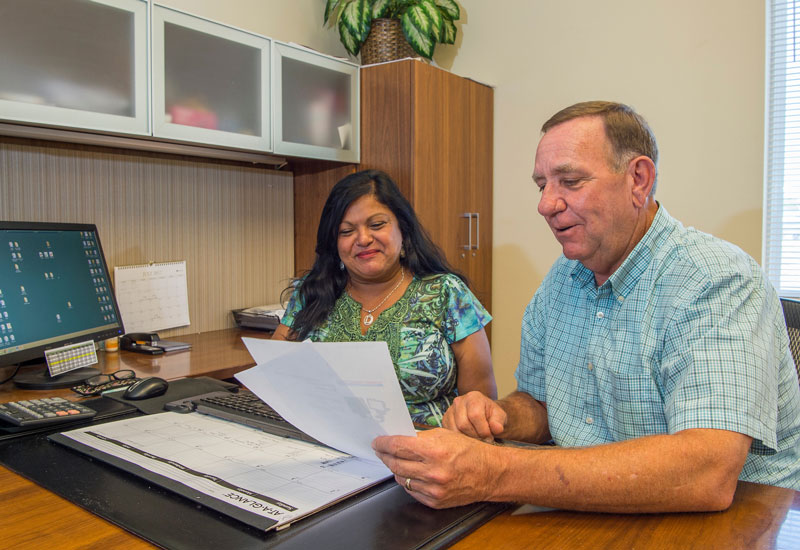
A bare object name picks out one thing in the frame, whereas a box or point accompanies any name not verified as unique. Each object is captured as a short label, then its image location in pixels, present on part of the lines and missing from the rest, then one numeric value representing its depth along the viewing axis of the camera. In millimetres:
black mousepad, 1262
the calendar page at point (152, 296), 2216
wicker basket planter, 2730
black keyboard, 1061
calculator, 1089
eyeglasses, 1447
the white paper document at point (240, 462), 781
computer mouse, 1309
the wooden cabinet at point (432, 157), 2562
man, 766
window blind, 2322
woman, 1657
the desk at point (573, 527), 696
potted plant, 2654
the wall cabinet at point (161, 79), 1681
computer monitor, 1556
